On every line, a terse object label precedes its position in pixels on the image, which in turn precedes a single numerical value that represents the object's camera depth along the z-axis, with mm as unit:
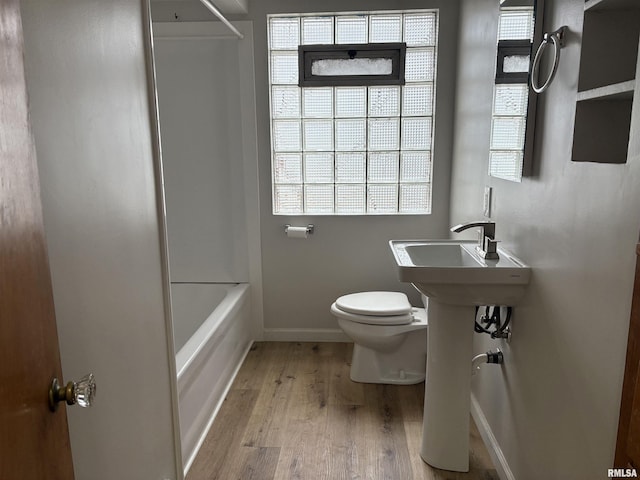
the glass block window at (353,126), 3023
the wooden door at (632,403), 952
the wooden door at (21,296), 758
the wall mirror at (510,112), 1785
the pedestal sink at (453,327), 1794
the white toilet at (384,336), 2705
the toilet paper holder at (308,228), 3183
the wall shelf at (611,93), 1107
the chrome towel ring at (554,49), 1499
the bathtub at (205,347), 2111
